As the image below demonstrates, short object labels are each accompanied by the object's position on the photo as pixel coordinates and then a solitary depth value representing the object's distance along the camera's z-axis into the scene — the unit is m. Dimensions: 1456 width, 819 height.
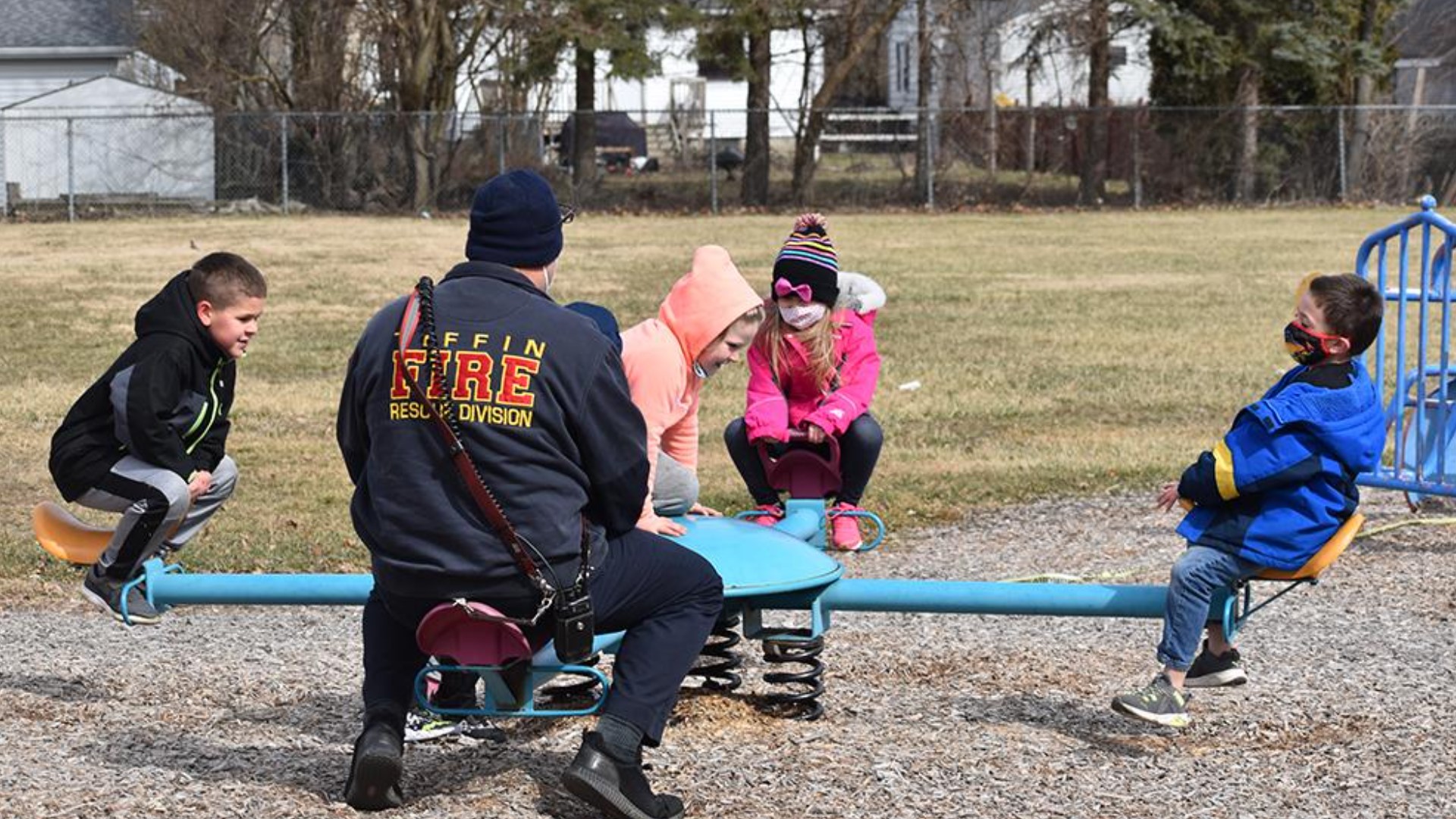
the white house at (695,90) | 38.41
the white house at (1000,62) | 42.31
